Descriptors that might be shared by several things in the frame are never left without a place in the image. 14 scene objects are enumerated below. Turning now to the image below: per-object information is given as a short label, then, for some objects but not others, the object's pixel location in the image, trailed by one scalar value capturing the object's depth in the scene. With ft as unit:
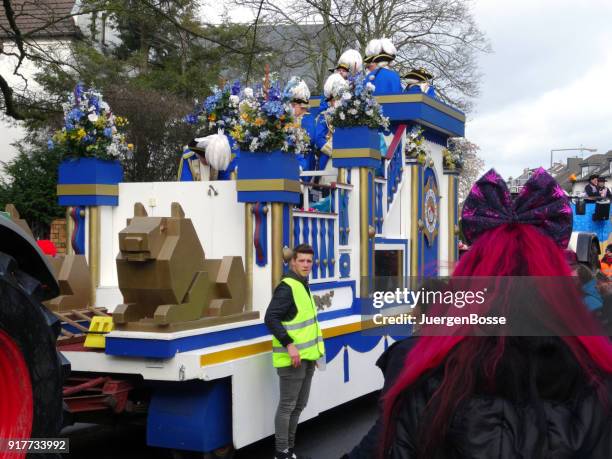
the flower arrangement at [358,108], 25.68
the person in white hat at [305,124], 30.76
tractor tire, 11.85
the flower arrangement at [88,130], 23.17
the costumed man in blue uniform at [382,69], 31.50
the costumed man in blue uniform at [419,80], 33.46
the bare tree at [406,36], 87.45
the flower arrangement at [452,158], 34.63
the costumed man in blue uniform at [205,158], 25.64
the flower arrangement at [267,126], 21.09
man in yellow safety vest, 19.67
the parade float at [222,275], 17.93
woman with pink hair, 5.60
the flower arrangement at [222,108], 30.25
